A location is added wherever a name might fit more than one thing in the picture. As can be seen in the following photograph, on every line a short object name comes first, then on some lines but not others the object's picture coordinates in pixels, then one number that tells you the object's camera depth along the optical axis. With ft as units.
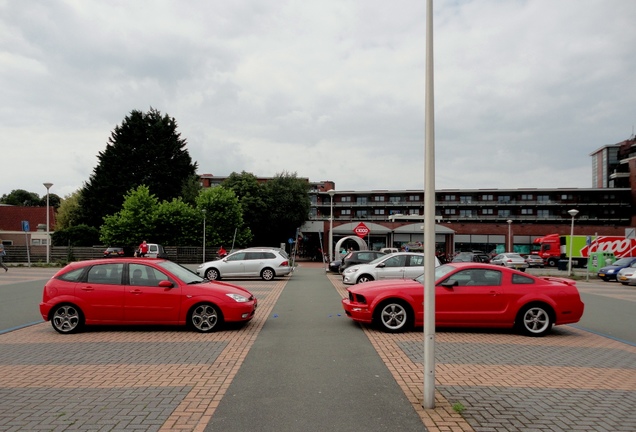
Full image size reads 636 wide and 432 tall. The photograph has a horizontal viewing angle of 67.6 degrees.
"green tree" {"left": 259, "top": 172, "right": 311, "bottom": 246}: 184.65
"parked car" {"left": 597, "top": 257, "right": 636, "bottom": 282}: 90.89
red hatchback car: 29.89
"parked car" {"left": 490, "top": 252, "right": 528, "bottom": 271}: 126.21
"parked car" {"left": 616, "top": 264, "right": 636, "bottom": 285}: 83.10
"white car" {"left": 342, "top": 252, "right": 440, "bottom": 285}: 54.60
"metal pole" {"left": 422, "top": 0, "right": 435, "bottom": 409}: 16.21
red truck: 139.33
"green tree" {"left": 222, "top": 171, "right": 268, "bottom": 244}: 180.24
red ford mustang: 30.58
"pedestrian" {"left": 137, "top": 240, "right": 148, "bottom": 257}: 91.45
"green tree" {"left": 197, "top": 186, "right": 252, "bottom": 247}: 147.33
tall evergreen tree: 167.84
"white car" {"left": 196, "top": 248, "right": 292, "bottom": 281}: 71.31
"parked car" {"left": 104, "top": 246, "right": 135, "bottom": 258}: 118.95
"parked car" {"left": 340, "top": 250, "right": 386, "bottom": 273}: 77.20
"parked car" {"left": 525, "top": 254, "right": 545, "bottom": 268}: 142.82
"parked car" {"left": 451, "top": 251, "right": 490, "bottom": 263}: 131.87
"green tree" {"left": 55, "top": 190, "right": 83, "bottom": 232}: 207.02
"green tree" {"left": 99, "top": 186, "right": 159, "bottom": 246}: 142.31
